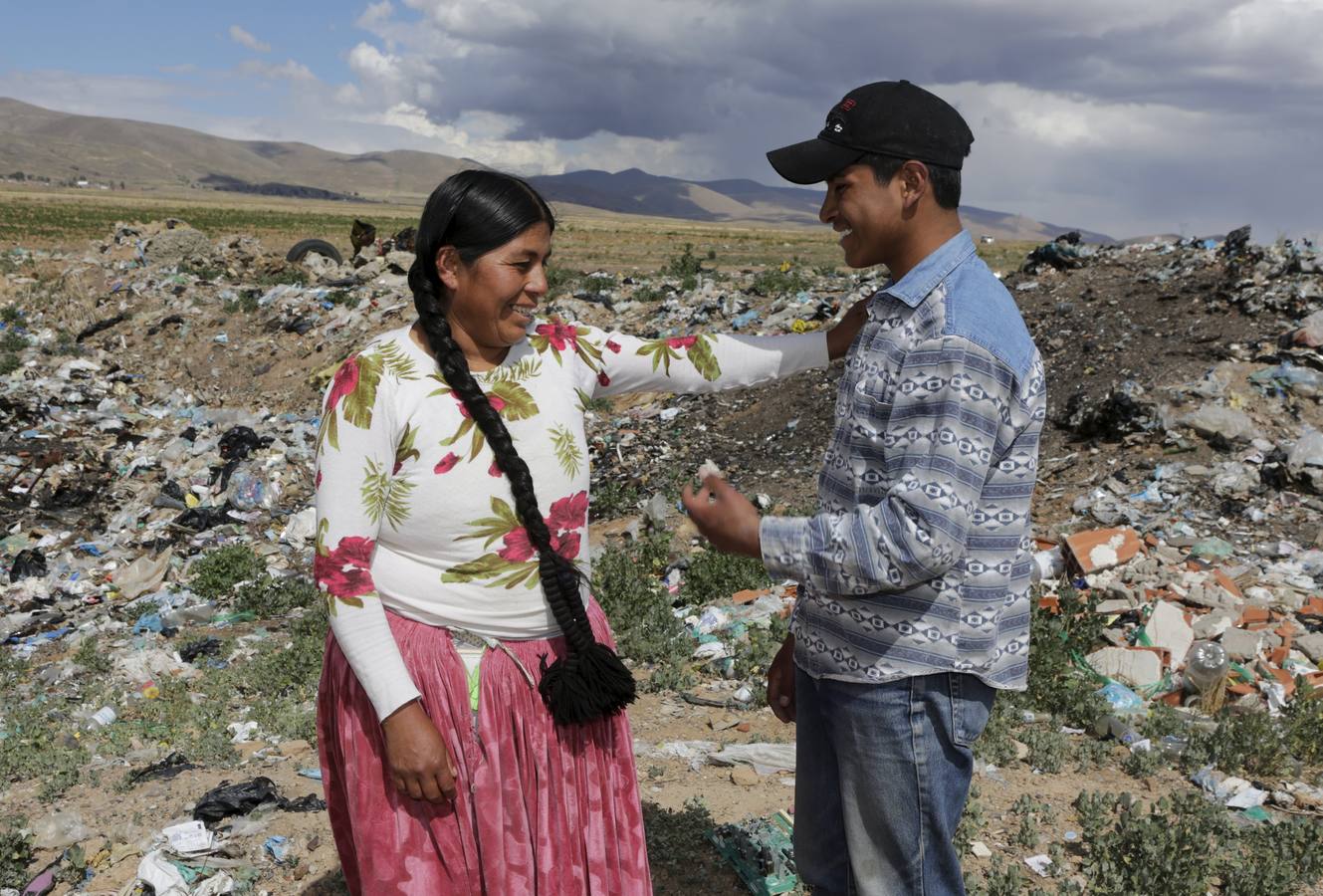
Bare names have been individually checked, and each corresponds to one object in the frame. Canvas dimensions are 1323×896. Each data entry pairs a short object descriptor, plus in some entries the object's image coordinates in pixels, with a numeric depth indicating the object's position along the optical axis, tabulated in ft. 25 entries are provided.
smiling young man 5.01
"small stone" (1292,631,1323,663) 15.48
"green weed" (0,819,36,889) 10.31
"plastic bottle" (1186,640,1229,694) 14.44
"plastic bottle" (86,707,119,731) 15.29
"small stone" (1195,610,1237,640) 15.89
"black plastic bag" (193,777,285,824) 11.48
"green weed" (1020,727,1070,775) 12.42
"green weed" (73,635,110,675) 17.58
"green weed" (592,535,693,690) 16.02
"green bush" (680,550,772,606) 19.02
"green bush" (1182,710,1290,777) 12.37
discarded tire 56.90
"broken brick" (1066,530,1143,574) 18.06
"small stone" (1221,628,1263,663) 15.35
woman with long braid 5.82
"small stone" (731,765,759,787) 12.07
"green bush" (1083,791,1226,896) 9.52
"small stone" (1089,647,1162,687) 14.98
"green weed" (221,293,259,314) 44.86
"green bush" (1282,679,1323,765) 12.84
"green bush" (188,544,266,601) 21.12
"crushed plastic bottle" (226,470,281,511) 26.73
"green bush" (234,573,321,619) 20.25
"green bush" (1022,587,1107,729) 13.84
